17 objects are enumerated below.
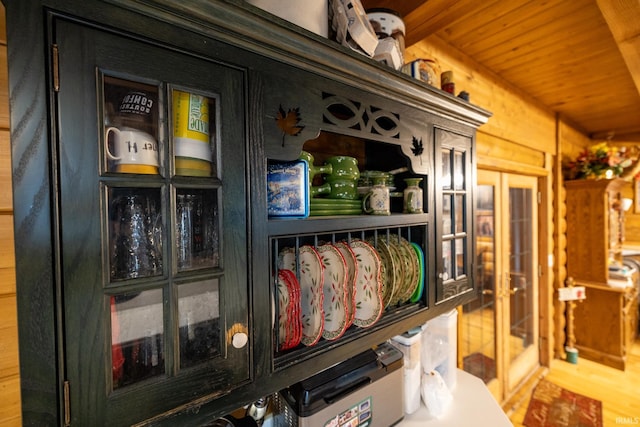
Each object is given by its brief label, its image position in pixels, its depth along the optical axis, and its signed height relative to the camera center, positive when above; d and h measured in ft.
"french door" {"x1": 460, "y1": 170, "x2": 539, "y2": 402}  6.92 -2.11
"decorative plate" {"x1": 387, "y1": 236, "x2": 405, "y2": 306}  3.19 -0.67
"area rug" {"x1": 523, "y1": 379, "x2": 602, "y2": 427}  7.20 -5.26
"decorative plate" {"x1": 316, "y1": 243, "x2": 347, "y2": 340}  2.65 -0.74
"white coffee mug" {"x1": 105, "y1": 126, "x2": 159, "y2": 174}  1.67 +0.37
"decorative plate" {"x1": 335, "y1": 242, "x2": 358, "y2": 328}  2.70 -0.66
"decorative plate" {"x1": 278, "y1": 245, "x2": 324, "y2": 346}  2.55 -0.70
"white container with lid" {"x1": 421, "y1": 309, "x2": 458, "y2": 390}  4.36 -2.07
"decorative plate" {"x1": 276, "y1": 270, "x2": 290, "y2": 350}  2.43 -0.82
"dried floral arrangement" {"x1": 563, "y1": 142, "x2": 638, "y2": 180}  9.61 +1.44
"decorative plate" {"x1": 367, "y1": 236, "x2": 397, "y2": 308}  3.10 -0.68
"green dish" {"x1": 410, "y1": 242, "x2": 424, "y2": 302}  3.43 -0.84
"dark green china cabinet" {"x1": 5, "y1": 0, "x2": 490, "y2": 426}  1.41 +0.07
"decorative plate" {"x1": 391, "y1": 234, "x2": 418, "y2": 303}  3.31 -0.67
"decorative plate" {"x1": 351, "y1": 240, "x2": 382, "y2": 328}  2.88 -0.78
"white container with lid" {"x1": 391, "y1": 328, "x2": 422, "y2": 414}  3.76 -2.05
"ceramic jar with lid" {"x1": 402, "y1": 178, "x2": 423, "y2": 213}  3.41 +0.14
